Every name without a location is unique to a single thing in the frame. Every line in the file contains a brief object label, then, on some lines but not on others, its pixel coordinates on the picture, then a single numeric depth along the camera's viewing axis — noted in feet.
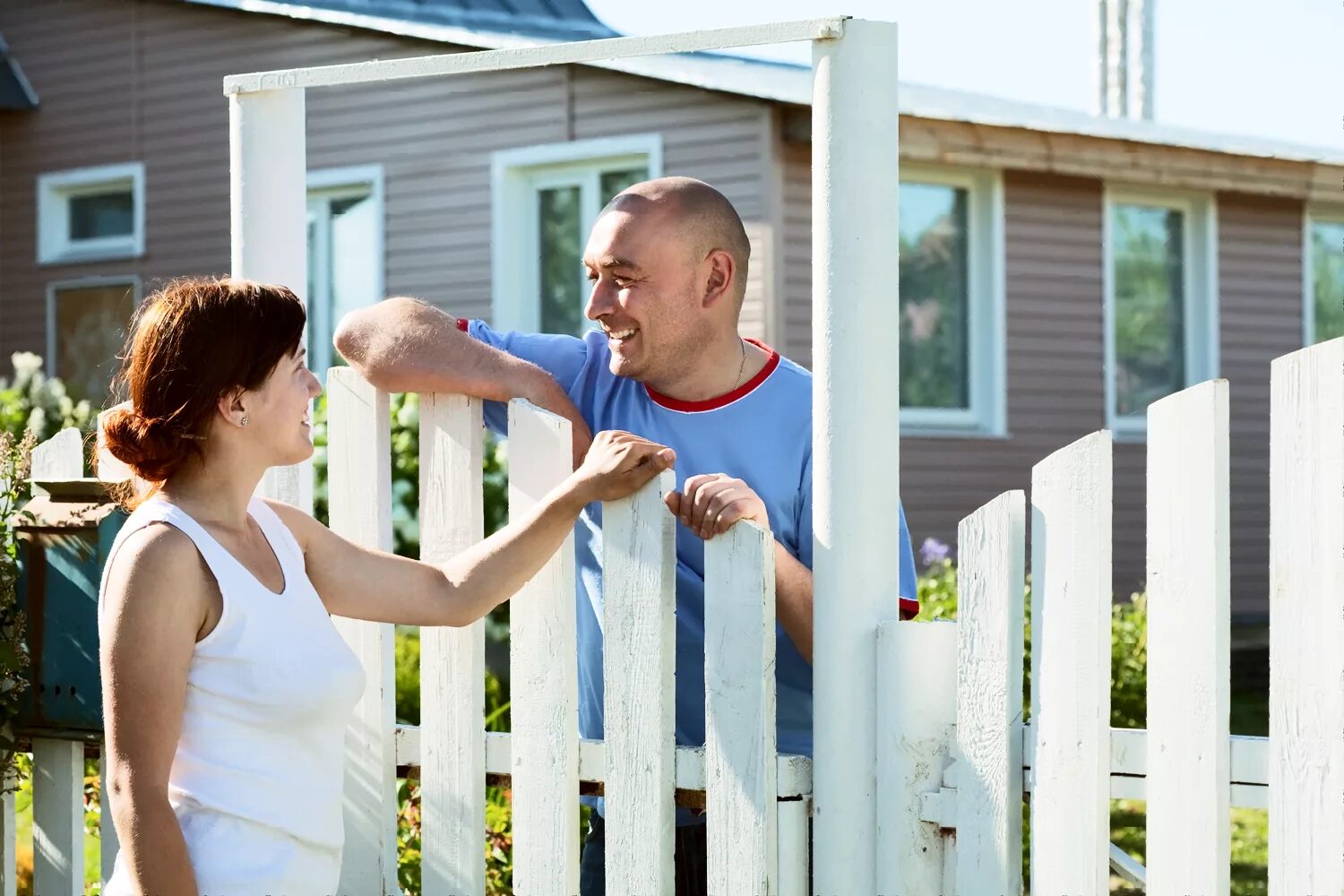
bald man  8.55
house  32.76
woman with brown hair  6.66
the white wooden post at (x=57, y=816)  10.14
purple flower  26.21
